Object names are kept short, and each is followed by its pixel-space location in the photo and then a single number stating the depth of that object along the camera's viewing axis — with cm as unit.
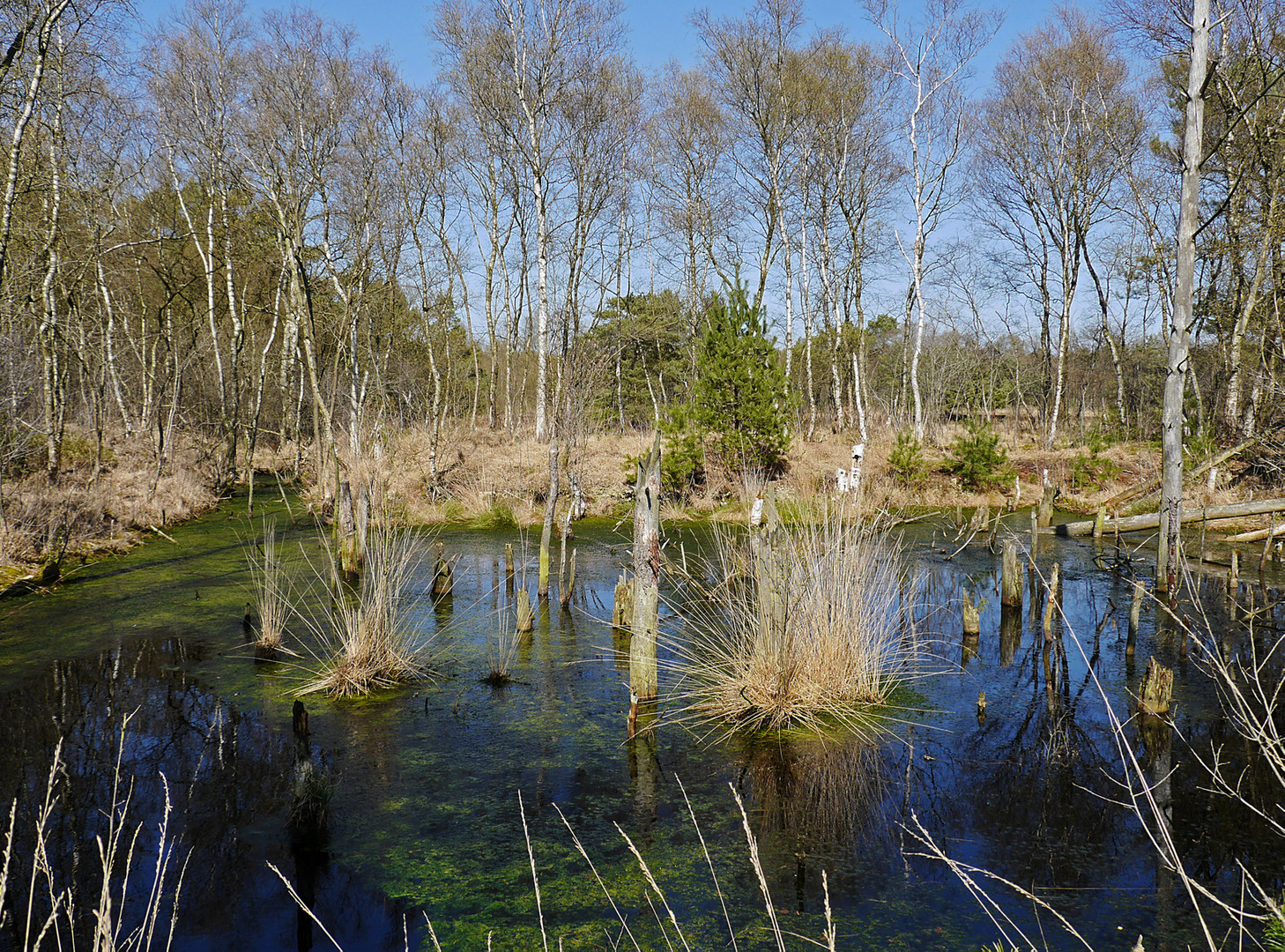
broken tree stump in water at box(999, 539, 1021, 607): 820
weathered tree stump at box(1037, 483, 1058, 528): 1402
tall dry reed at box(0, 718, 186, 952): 341
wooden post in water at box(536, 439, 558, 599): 891
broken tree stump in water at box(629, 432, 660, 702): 532
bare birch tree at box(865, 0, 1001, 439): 2009
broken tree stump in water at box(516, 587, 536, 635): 757
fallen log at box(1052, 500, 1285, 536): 1056
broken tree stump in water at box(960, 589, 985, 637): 743
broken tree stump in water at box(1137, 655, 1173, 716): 536
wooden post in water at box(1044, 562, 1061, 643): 660
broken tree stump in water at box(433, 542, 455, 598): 903
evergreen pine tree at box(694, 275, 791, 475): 1478
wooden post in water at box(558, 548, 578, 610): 895
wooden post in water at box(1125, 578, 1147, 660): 666
